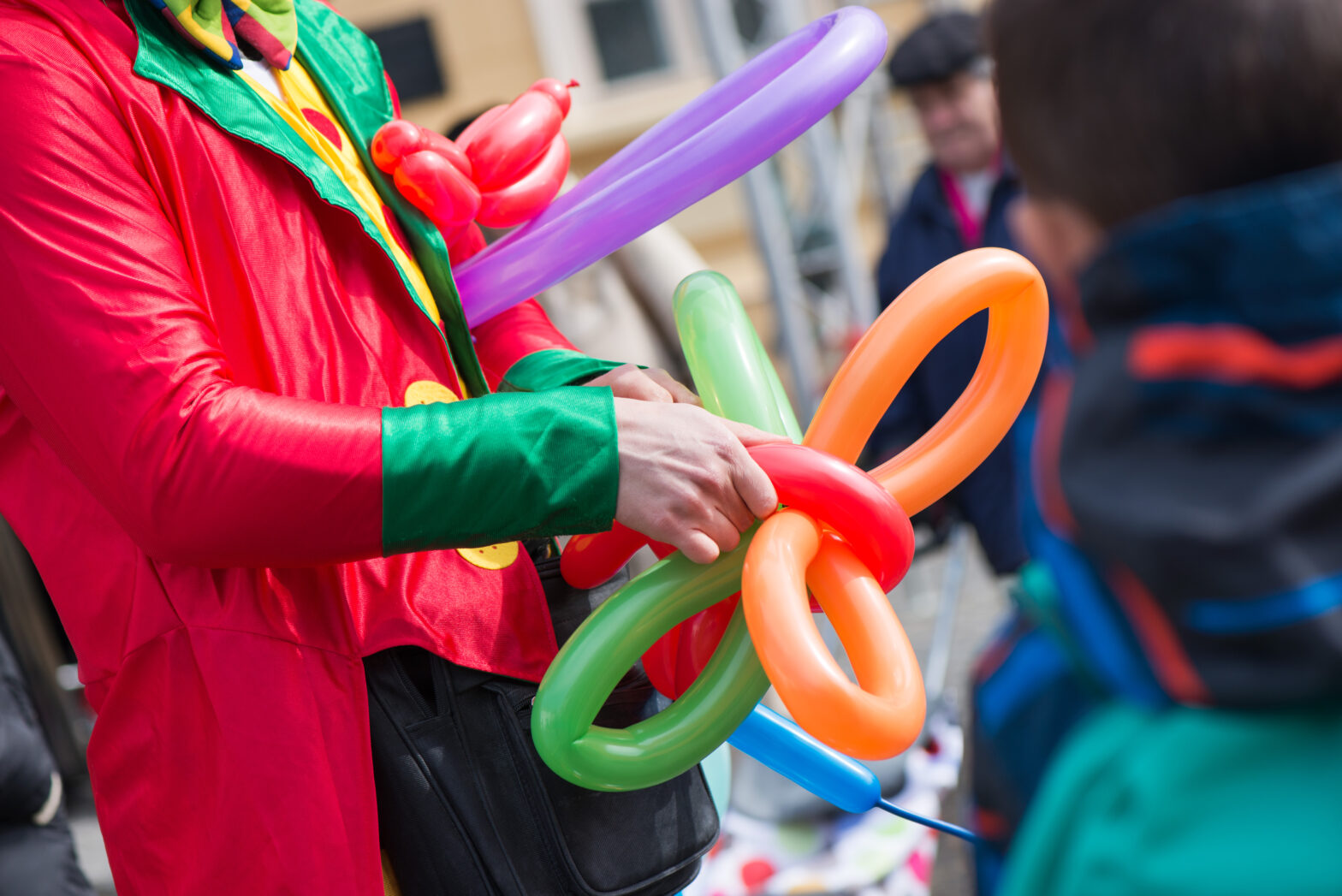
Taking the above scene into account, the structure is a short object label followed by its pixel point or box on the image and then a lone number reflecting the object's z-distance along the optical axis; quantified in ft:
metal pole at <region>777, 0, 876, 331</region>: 16.61
